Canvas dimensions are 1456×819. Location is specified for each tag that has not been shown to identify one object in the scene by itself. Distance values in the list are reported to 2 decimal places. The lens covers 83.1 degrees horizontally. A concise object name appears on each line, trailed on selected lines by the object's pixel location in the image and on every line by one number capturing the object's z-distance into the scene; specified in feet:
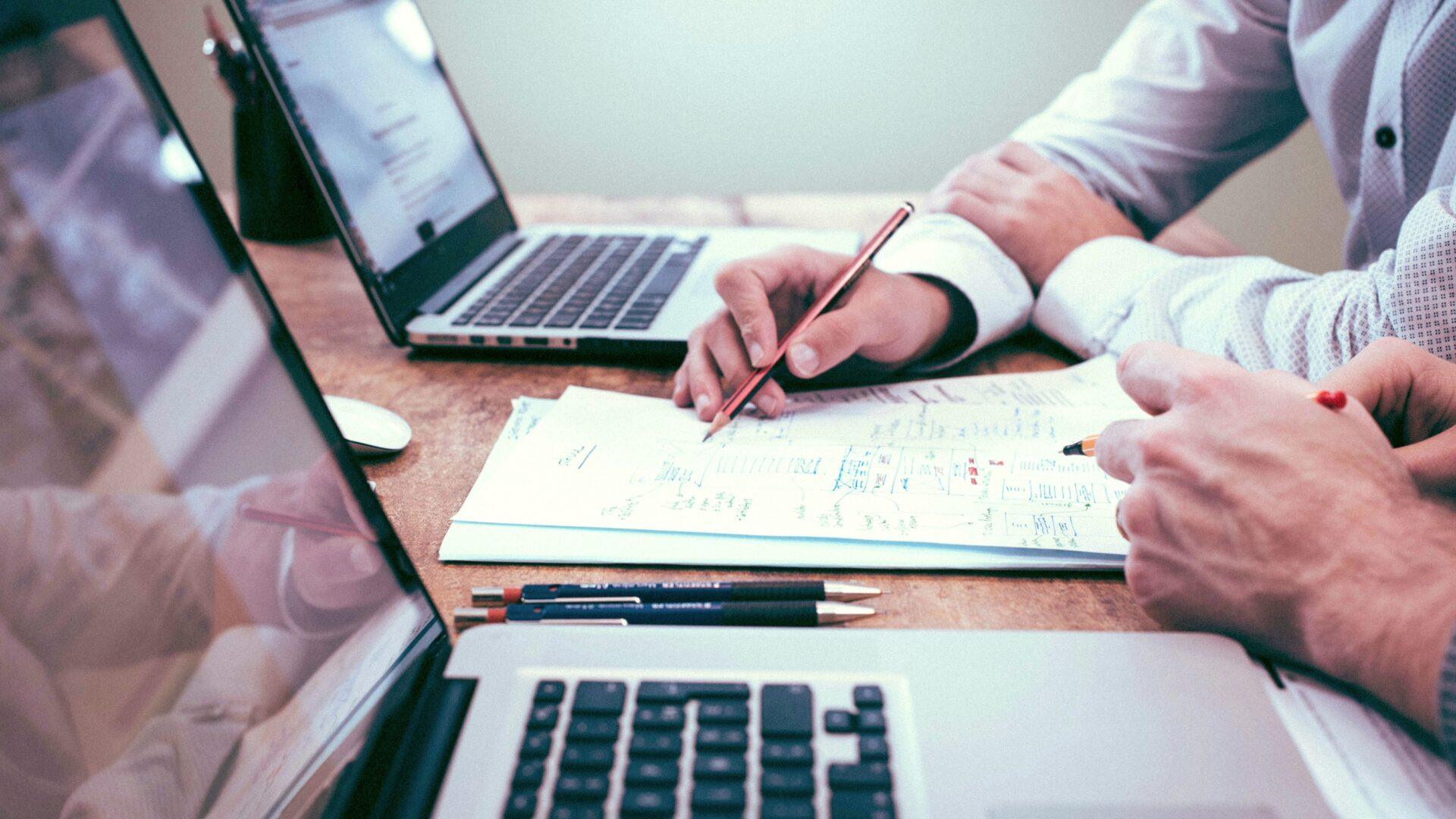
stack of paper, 1.44
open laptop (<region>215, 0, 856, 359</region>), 2.18
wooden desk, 1.34
